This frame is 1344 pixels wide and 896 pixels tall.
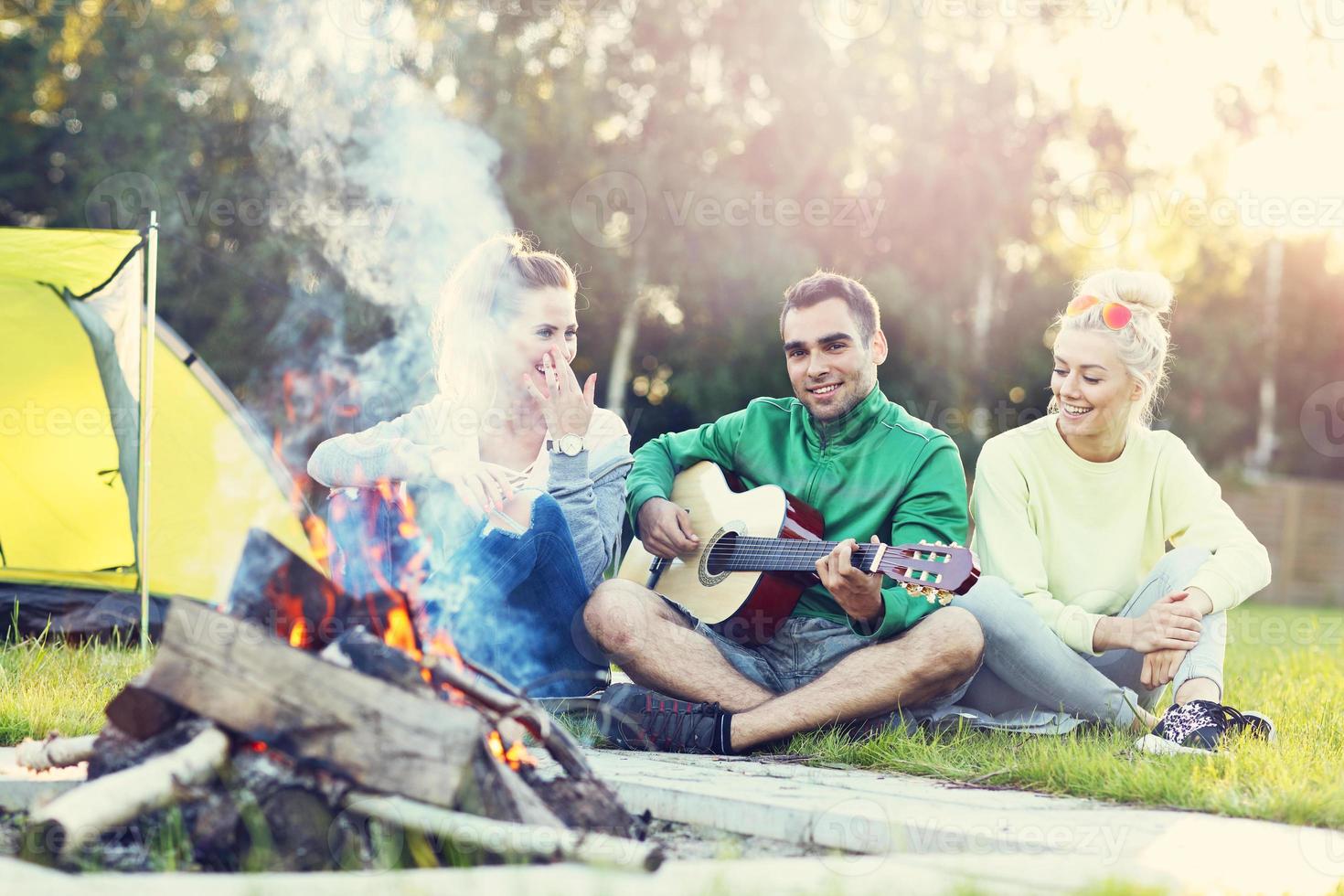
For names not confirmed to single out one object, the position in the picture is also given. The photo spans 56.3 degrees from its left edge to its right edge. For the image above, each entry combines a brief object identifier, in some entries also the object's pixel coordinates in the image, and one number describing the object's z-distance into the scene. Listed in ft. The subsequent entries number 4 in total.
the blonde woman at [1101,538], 11.12
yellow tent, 17.13
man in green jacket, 10.89
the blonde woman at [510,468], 11.54
